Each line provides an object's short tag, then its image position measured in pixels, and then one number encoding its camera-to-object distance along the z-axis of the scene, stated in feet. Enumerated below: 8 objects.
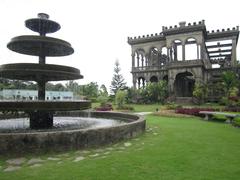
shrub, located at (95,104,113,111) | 74.28
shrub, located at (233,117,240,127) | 36.70
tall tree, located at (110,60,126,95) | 210.79
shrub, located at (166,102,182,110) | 74.72
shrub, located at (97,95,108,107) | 94.73
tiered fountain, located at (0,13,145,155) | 17.78
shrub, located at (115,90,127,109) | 85.10
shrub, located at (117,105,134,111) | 79.97
